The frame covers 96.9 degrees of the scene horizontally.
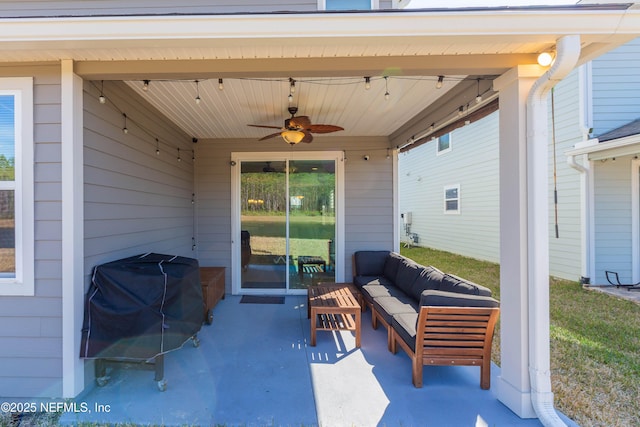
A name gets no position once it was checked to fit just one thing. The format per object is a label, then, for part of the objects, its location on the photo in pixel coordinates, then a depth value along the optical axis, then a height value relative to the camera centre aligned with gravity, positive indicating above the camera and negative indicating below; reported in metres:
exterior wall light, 2.02 +1.11
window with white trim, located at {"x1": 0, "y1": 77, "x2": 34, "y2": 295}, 2.30 +0.29
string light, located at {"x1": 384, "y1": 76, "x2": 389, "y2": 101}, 2.85 +1.37
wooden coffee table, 3.18 -1.04
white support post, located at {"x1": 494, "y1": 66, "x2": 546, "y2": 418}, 2.13 -0.22
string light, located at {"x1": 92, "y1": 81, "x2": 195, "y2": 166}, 2.63 +1.05
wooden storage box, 3.70 -1.01
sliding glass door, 5.14 -0.11
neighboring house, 5.43 +0.75
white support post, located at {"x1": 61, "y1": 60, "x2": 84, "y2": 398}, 2.26 -0.17
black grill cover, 2.30 -0.81
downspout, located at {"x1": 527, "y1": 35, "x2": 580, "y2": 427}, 2.06 -0.28
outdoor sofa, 2.40 -1.01
